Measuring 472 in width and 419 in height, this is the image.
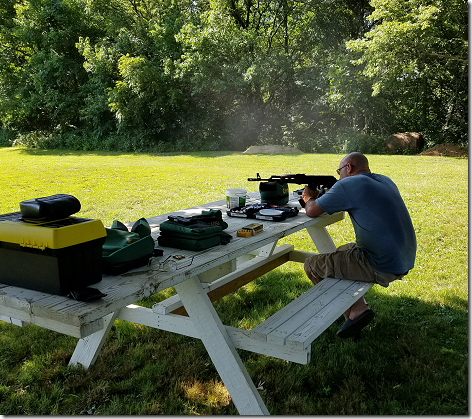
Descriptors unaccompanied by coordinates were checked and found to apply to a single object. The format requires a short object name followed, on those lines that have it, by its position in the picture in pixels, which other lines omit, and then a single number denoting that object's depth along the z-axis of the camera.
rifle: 3.73
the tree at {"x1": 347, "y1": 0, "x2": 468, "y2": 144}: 16.47
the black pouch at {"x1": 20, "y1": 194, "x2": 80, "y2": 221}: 1.81
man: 3.21
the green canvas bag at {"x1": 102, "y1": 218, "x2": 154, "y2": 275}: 2.06
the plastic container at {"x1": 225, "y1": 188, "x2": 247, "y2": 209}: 3.58
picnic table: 1.75
